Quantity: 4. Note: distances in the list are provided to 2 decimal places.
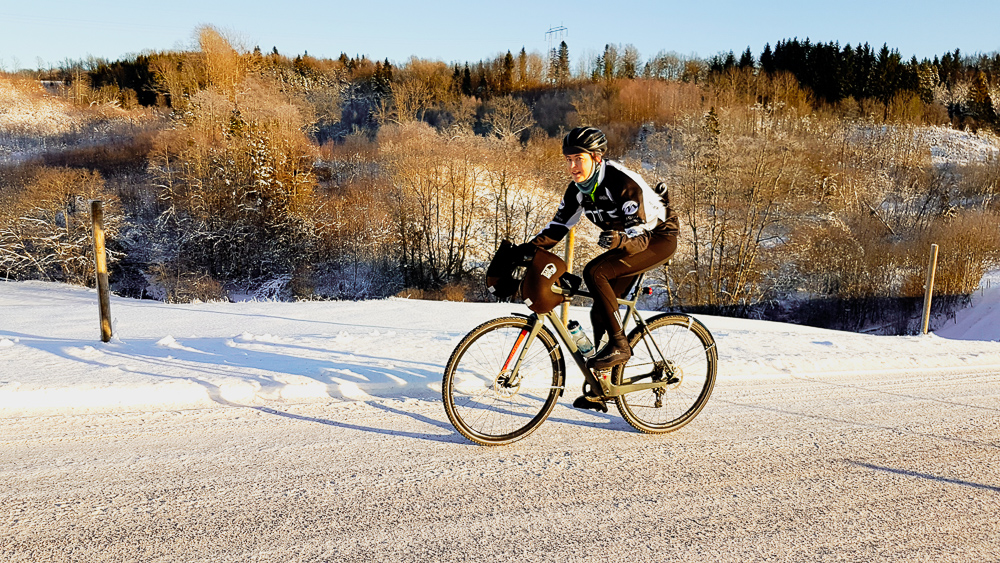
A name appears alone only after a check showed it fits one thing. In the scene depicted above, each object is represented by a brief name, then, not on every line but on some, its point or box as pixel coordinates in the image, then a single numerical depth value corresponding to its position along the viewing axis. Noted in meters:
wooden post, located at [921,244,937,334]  9.44
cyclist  3.80
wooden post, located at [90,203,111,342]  5.87
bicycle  3.80
